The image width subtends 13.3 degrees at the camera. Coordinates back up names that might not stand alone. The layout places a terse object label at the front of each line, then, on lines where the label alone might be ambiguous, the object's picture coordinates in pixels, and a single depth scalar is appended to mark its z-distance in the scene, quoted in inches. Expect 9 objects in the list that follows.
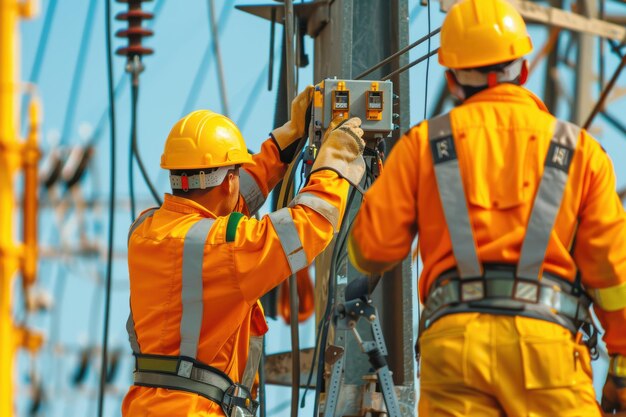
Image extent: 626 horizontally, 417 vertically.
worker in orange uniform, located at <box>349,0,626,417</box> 343.4
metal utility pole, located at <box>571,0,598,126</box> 1179.5
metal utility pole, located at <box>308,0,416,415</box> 532.4
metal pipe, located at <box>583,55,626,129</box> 828.4
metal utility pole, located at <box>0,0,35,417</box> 1010.9
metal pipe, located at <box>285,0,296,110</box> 547.7
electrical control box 478.2
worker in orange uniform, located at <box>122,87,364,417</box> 434.8
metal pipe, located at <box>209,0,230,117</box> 817.9
